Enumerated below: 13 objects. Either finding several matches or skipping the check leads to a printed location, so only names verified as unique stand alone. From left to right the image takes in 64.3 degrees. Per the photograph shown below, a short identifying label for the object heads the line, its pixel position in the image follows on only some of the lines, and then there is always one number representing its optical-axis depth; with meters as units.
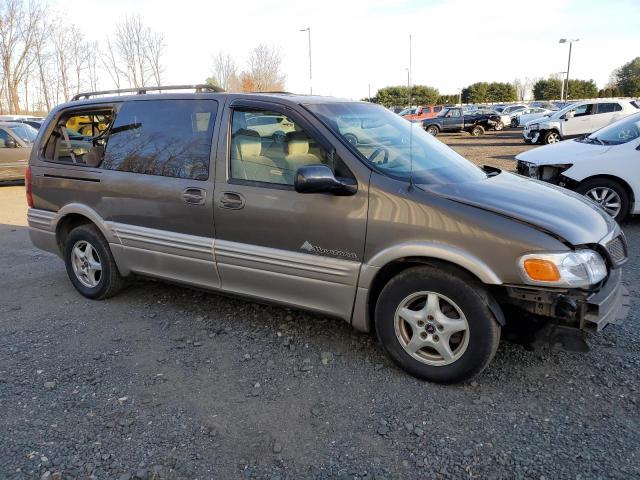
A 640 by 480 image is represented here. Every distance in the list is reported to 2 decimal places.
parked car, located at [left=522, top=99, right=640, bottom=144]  18.78
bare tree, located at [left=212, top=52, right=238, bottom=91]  34.91
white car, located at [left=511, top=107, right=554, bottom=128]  29.58
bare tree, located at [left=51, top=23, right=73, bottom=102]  33.06
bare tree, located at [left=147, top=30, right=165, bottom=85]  31.64
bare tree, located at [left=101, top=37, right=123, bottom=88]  31.92
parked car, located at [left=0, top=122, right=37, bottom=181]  12.30
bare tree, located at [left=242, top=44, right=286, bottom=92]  35.56
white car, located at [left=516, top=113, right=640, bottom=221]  6.75
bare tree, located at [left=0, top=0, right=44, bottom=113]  30.25
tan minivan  2.84
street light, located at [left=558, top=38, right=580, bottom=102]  41.71
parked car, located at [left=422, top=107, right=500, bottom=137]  29.95
